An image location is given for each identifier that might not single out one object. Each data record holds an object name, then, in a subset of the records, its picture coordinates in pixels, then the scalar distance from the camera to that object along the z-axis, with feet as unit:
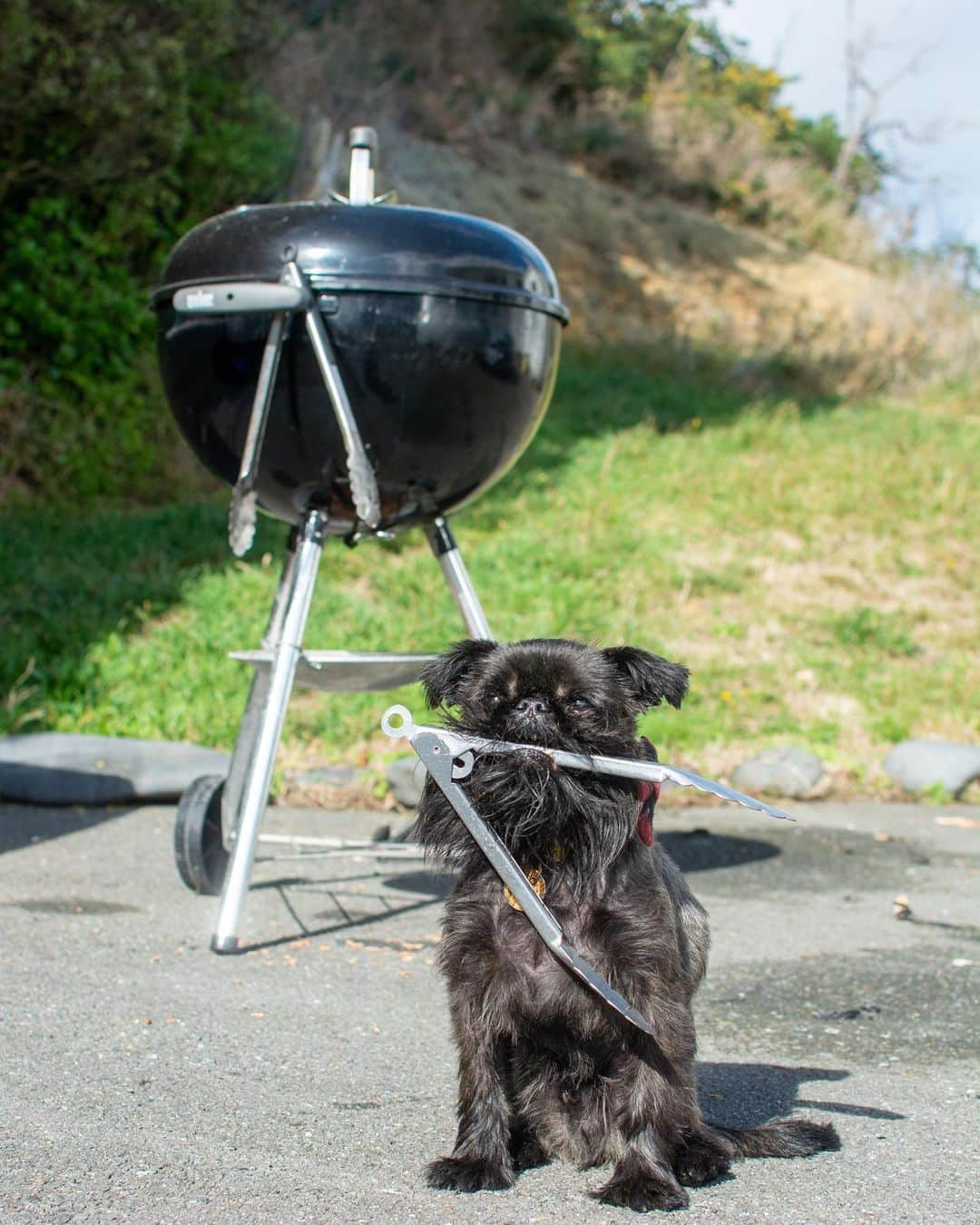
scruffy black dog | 7.68
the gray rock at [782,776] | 20.39
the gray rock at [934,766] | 20.54
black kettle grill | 12.59
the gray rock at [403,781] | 19.13
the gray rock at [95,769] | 18.69
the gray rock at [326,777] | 19.71
